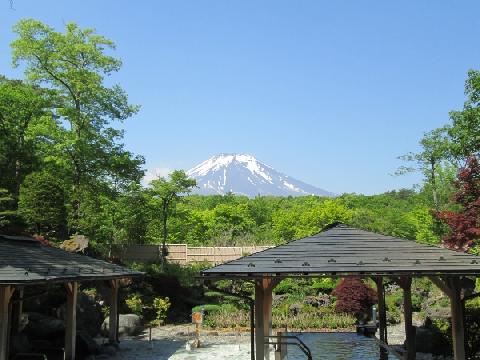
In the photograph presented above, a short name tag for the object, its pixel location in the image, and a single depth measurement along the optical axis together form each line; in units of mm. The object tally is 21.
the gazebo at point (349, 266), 9367
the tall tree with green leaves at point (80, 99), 26625
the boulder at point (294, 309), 24872
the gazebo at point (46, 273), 10492
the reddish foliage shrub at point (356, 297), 23375
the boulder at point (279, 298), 27256
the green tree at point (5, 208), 21906
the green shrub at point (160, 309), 21881
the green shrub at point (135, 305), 23453
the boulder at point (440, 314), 16312
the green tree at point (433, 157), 36869
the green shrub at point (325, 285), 28812
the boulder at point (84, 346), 15117
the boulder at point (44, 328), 15594
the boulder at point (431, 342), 13805
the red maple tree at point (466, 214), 19422
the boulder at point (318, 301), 26516
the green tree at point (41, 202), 24031
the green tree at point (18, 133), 27812
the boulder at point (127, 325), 20600
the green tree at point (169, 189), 30750
